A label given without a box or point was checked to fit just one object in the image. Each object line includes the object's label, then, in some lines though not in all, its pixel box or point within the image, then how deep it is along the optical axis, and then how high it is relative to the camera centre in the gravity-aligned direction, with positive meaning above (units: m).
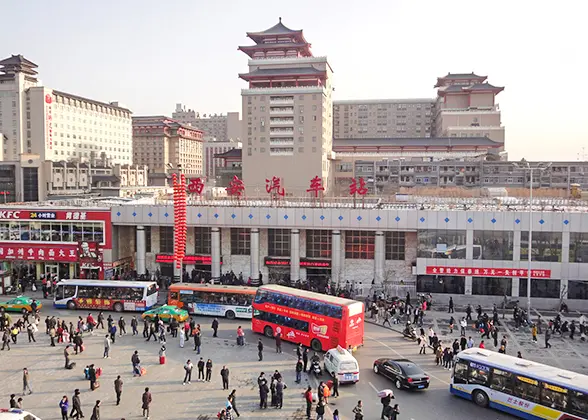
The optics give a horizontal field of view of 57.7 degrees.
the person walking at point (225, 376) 22.42 -7.98
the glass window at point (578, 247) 38.62 -4.31
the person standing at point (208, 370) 23.28 -8.02
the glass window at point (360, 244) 43.06 -4.61
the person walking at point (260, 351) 26.30 -8.07
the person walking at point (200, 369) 23.37 -8.02
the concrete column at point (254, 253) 43.47 -5.41
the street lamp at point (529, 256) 35.34 -4.80
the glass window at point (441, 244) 40.06 -4.24
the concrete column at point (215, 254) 43.50 -5.46
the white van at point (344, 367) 23.05 -7.82
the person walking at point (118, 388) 20.89 -7.87
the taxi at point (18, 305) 34.97 -7.74
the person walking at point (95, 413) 18.58 -7.87
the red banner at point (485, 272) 38.81 -6.24
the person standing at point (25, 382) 21.81 -8.00
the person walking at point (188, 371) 23.10 -8.01
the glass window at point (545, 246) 38.91 -4.28
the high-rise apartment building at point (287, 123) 95.50 +11.60
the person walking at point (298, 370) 23.34 -8.03
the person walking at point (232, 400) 19.45 -7.75
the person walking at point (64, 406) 19.11 -7.84
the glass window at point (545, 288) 38.97 -7.34
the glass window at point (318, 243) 43.59 -4.59
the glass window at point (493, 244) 39.47 -4.22
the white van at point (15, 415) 15.95 -6.92
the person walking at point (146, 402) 19.30 -7.78
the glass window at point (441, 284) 40.34 -7.36
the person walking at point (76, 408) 19.22 -7.97
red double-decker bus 26.67 -6.88
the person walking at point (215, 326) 29.72 -7.78
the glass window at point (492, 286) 39.72 -7.34
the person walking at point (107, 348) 26.39 -7.99
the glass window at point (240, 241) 44.81 -4.55
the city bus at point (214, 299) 33.84 -7.21
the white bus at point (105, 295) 35.69 -7.29
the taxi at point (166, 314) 32.38 -7.72
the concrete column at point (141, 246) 44.47 -4.92
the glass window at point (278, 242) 44.16 -4.56
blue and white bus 18.70 -7.46
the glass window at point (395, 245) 42.41 -4.60
